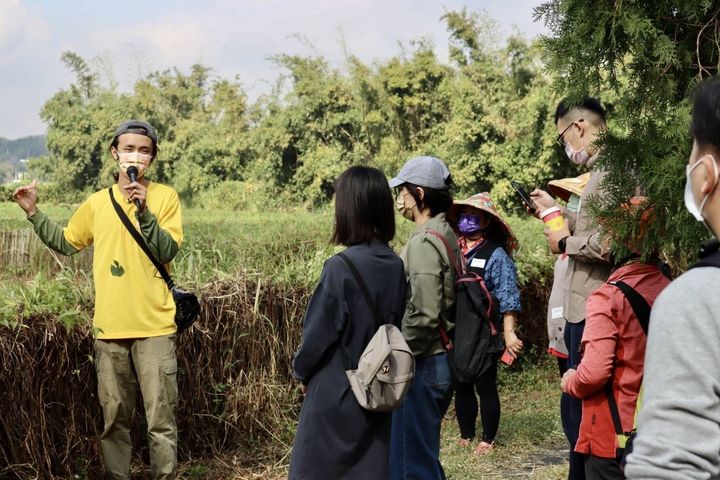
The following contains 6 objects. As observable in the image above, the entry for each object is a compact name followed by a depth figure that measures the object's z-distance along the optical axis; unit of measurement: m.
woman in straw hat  6.04
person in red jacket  3.17
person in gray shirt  1.47
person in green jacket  4.24
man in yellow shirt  4.52
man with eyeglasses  3.96
